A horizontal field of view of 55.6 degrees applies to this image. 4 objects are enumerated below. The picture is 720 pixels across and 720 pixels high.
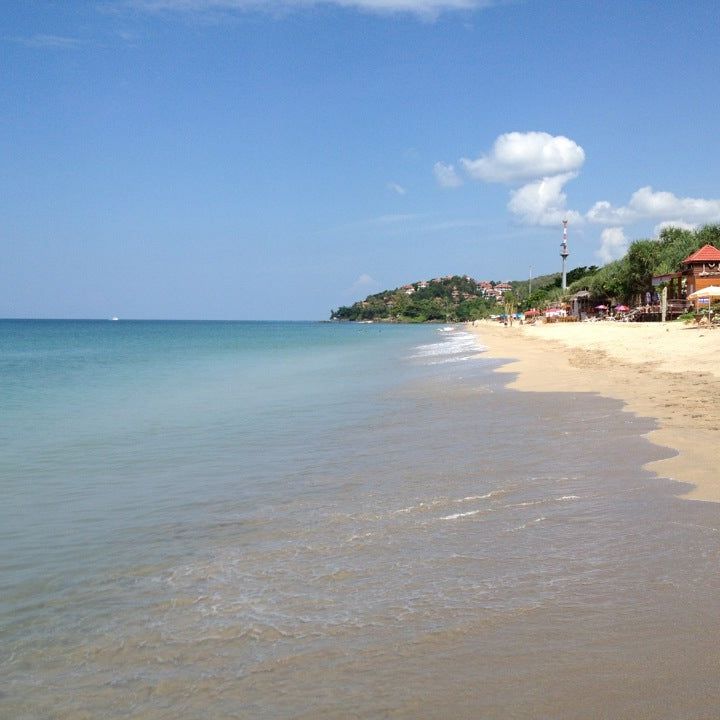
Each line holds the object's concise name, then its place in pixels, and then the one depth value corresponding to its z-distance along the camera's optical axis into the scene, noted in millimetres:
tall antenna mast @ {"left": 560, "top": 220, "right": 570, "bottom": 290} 102000
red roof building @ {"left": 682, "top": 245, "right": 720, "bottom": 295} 50781
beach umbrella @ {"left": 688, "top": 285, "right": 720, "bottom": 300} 39062
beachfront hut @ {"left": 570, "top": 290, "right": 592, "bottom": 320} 89269
